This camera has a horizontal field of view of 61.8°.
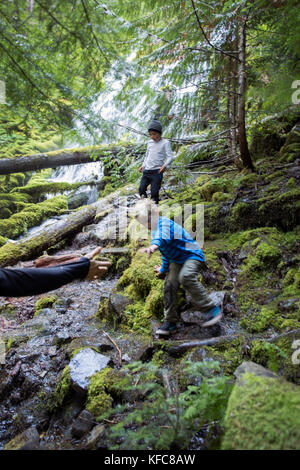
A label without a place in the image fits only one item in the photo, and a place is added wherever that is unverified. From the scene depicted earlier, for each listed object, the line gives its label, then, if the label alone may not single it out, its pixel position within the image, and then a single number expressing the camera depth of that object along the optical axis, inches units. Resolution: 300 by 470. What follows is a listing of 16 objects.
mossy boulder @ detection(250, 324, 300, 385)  79.2
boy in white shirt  214.8
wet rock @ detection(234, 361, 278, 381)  73.6
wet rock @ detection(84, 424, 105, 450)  74.3
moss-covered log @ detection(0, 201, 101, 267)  266.5
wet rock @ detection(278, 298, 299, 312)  113.5
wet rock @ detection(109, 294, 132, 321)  155.6
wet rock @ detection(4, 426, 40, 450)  76.4
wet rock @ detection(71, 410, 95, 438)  83.0
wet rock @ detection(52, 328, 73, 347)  139.5
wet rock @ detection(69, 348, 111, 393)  99.6
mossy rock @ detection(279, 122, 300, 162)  221.6
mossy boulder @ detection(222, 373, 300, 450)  49.4
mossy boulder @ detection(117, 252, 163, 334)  144.9
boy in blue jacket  121.3
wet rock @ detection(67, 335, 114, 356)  123.0
